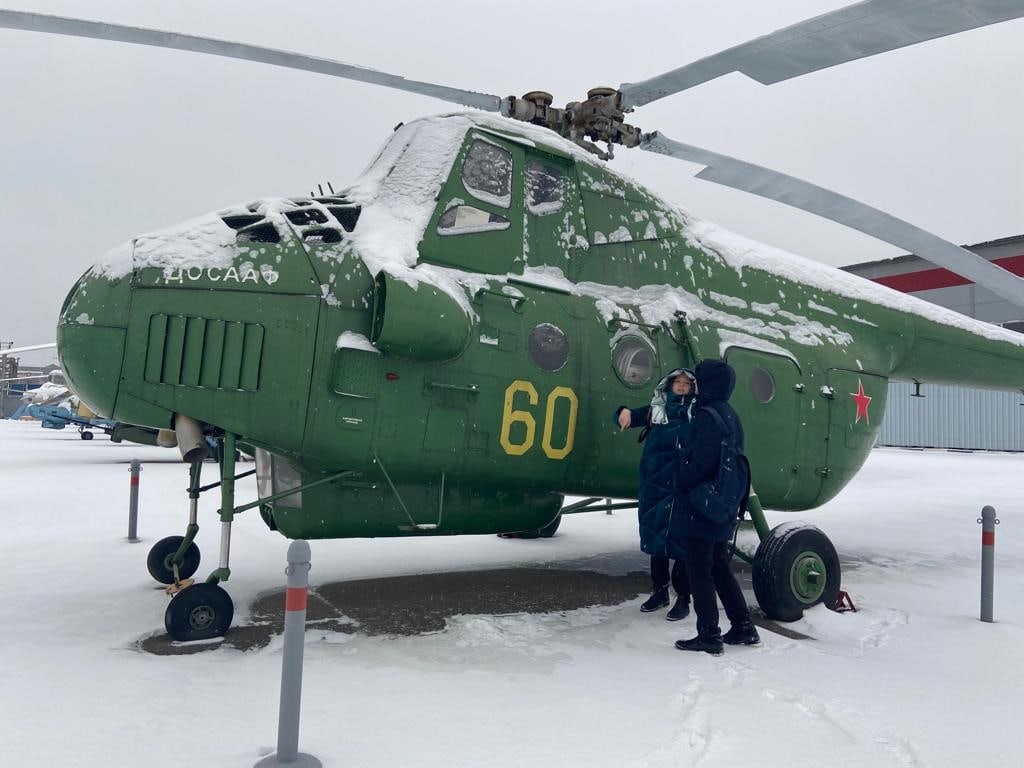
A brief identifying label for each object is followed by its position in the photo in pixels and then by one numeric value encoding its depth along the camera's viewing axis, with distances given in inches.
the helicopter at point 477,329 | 192.9
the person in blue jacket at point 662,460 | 231.6
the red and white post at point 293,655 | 120.3
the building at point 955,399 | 1192.2
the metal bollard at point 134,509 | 358.3
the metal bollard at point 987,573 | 245.8
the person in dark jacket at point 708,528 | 199.6
